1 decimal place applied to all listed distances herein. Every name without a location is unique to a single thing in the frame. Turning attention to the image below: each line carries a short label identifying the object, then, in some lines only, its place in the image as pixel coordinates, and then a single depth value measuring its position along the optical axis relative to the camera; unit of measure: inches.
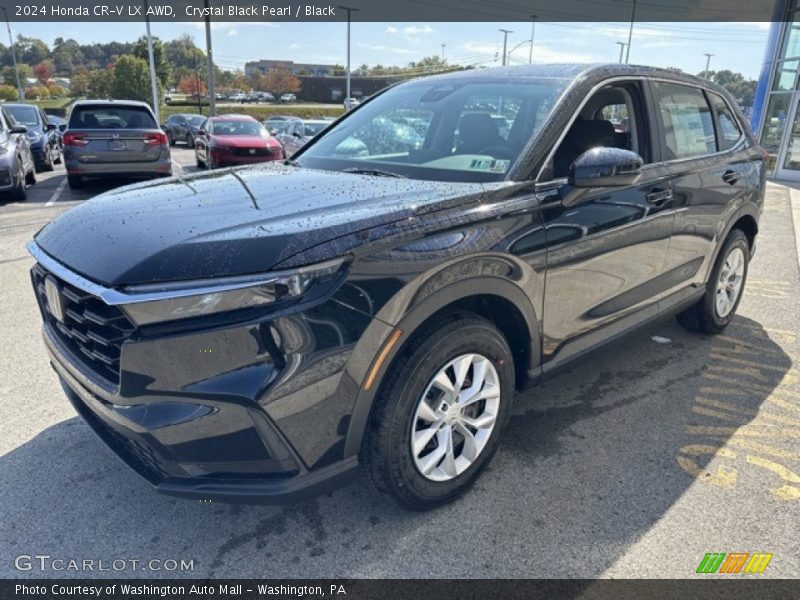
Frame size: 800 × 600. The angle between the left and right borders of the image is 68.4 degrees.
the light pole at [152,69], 1035.9
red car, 514.6
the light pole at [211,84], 1016.9
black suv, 73.9
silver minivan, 399.9
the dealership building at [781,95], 625.6
